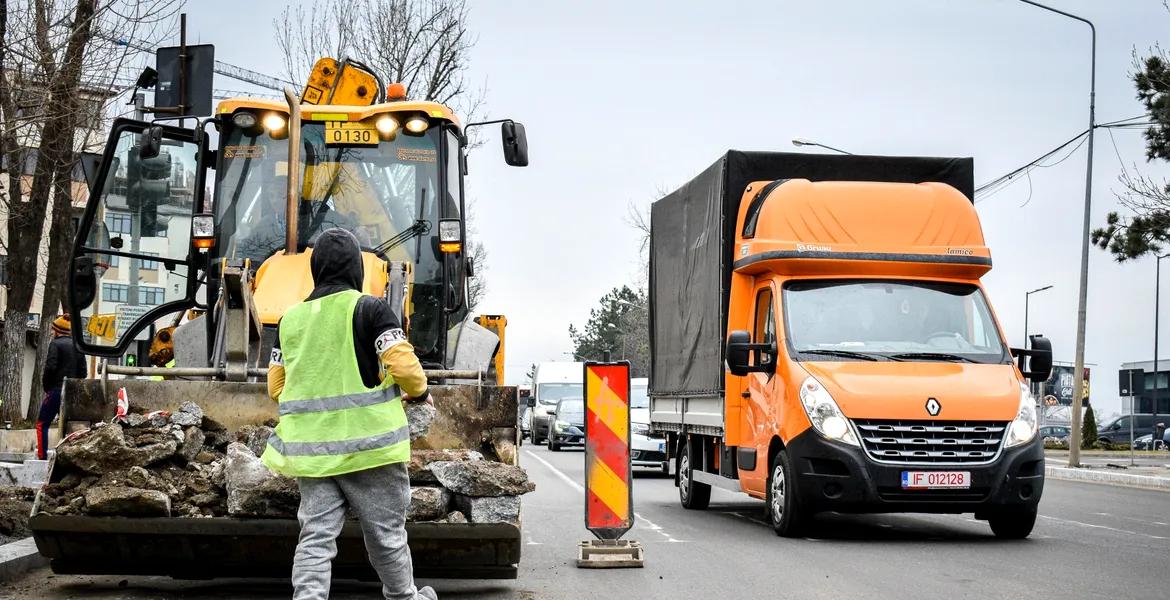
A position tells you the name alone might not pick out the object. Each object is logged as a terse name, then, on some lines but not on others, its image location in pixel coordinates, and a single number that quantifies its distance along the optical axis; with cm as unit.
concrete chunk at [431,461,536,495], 797
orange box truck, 1169
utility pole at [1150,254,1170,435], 5518
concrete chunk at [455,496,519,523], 798
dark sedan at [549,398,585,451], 3519
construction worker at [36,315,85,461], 1470
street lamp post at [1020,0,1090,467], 2825
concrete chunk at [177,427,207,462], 803
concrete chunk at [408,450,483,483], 805
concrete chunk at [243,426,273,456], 807
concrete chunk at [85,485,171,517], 767
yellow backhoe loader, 980
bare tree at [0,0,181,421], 1312
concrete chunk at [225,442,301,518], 776
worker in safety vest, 639
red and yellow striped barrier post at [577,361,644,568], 1048
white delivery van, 4050
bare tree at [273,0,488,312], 3609
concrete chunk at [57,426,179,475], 781
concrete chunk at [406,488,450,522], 795
